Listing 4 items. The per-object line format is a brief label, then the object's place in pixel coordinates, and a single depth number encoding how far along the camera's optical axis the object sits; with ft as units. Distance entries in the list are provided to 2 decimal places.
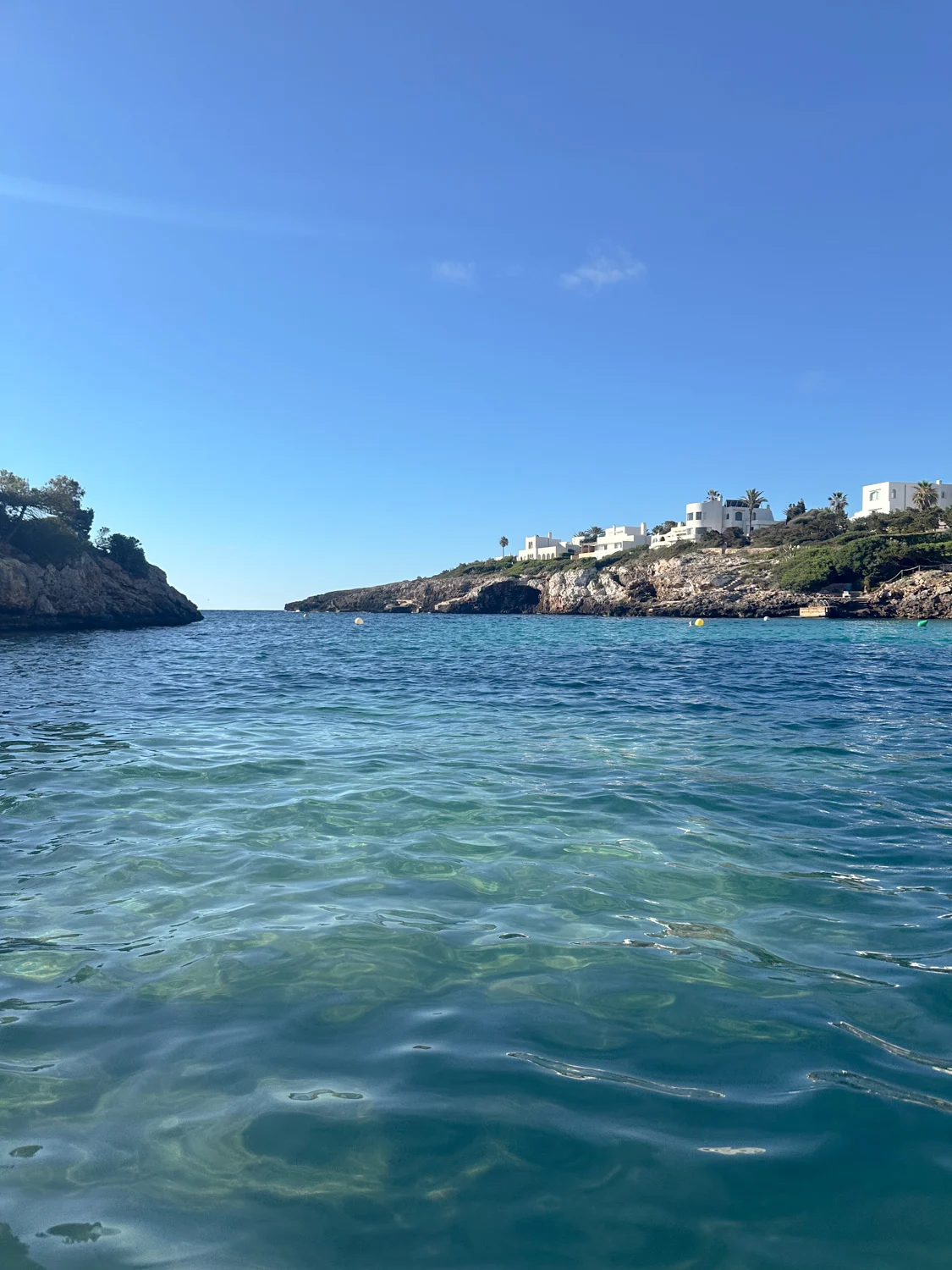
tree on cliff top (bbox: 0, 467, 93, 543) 229.25
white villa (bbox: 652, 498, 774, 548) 455.22
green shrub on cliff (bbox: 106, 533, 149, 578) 282.77
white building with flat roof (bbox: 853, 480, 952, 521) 394.77
